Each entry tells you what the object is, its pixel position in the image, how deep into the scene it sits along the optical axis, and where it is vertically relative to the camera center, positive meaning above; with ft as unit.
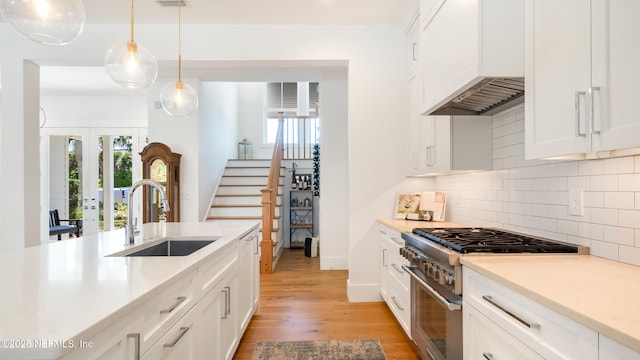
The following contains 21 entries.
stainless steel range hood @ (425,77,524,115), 6.28 +1.72
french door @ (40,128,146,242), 21.94 +0.91
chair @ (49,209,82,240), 21.01 -2.78
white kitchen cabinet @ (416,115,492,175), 8.57 +0.91
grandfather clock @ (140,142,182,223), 16.70 +0.34
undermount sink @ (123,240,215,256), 8.24 -1.55
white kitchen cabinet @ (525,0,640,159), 3.67 +1.25
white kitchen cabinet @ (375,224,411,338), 8.76 -2.77
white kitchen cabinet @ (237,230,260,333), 8.75 -2.71
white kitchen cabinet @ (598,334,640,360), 2.68 -1.37
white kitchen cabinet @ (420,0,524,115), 5.75 +2.45
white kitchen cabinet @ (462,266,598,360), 3.20 -1.59
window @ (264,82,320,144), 29.91 +6.99
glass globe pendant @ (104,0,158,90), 7.09 +2.42
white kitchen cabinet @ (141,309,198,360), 4.03 -2.08
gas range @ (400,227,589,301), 5.65 -1.18
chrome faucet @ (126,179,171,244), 6.77 -0.56
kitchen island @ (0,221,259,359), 2.60 -1.17
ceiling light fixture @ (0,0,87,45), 4.99 +2.43
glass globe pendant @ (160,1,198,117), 9.83 +2.33
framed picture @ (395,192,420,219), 11.73 -0.83
